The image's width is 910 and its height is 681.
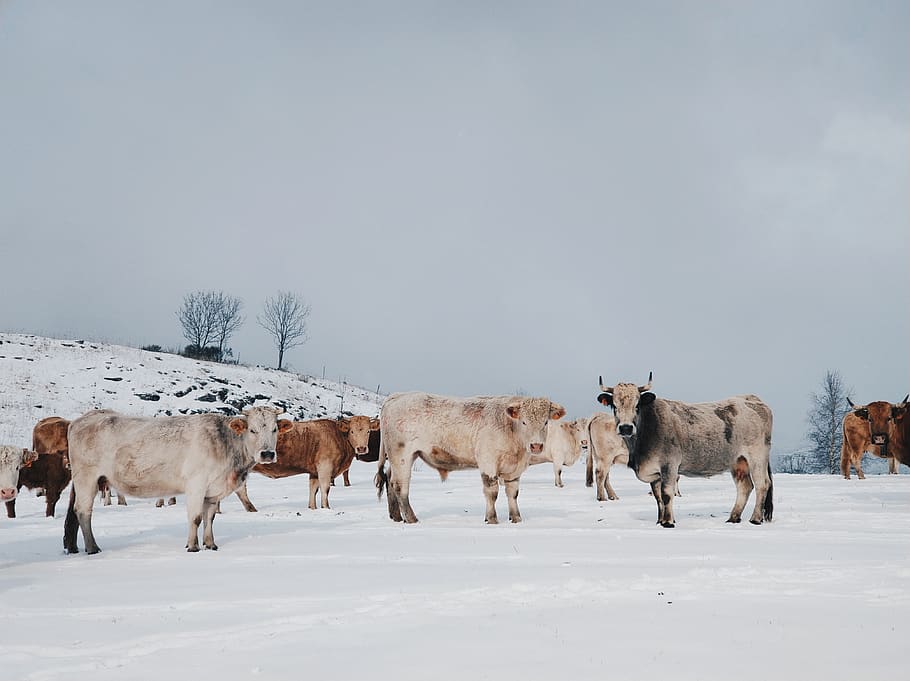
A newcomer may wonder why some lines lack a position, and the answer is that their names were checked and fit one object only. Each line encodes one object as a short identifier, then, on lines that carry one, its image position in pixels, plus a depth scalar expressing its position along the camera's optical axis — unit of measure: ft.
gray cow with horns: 34.73
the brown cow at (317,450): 48.70
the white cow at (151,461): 30.30
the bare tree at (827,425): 152.97
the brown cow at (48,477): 44.47
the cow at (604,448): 50.21
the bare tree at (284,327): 239.30
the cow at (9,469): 31.22
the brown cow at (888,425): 46.32
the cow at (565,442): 64.77
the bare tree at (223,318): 241.14
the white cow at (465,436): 36.73
